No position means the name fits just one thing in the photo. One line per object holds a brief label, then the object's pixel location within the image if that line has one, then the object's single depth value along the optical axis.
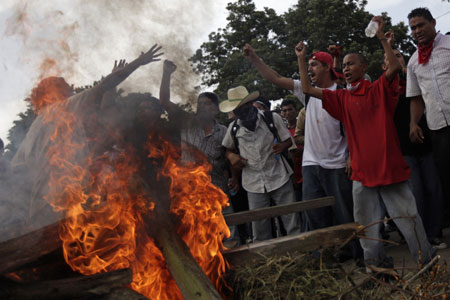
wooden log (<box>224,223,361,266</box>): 3.38
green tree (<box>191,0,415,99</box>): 23.00
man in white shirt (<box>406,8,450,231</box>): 4.34
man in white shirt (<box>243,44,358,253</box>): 4.89
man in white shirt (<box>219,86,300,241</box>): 5.50
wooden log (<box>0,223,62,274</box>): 2.54
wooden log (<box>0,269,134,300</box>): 2.64
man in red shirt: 3.83
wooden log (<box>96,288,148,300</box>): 2.55
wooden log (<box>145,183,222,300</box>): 2.73
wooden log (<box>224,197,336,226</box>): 3.84
